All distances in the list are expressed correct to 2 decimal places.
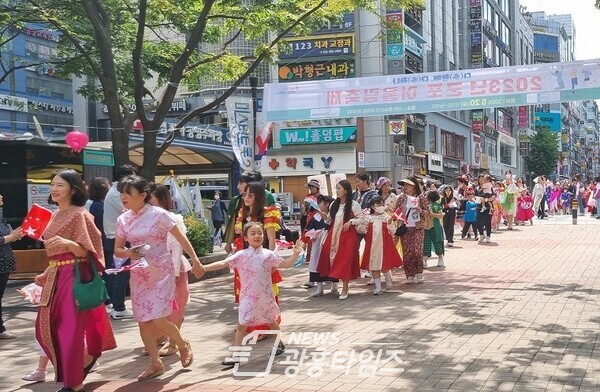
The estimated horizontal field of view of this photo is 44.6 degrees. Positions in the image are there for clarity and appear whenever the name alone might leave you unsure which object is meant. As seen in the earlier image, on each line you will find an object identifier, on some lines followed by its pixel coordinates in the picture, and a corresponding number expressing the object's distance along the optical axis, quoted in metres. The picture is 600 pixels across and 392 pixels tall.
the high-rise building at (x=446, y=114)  44.56
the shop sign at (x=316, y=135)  37.53
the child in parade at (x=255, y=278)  6.39
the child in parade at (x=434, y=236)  13.19
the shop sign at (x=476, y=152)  55.06
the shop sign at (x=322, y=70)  36.22
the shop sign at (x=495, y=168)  61.12
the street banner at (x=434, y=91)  14.54
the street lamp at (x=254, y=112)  16.57
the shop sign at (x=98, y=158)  15.96
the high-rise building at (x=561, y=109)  85.68
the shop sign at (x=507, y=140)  64.81
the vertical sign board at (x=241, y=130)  16.23
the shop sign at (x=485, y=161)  56.66
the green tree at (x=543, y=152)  69.62
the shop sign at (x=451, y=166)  48.44
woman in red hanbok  9.93
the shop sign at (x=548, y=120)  80.86
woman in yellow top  7.51
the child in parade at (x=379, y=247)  10.40
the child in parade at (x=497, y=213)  22.94
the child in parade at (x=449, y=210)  17.64
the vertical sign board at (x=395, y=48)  36.84
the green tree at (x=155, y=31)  12.78
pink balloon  13.03
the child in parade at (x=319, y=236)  10.59
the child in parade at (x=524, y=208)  25.50
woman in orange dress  5.48
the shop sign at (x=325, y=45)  36.28
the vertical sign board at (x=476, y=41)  52.93
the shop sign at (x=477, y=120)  53.38
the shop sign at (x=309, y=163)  37.54
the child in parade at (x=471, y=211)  18.83
